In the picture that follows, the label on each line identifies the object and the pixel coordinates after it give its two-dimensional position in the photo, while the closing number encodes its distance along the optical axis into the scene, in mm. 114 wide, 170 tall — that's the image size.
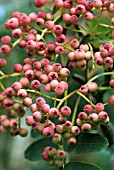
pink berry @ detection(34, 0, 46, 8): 701
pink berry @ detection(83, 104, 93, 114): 608
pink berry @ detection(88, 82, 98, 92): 629
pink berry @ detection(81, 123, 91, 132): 612
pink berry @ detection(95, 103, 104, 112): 607
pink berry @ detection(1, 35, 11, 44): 692
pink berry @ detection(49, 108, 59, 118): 601
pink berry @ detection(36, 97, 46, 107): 611
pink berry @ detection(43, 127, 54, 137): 600
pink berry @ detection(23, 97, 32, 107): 629
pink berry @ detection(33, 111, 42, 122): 607
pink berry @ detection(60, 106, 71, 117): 604
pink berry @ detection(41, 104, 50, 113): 605
